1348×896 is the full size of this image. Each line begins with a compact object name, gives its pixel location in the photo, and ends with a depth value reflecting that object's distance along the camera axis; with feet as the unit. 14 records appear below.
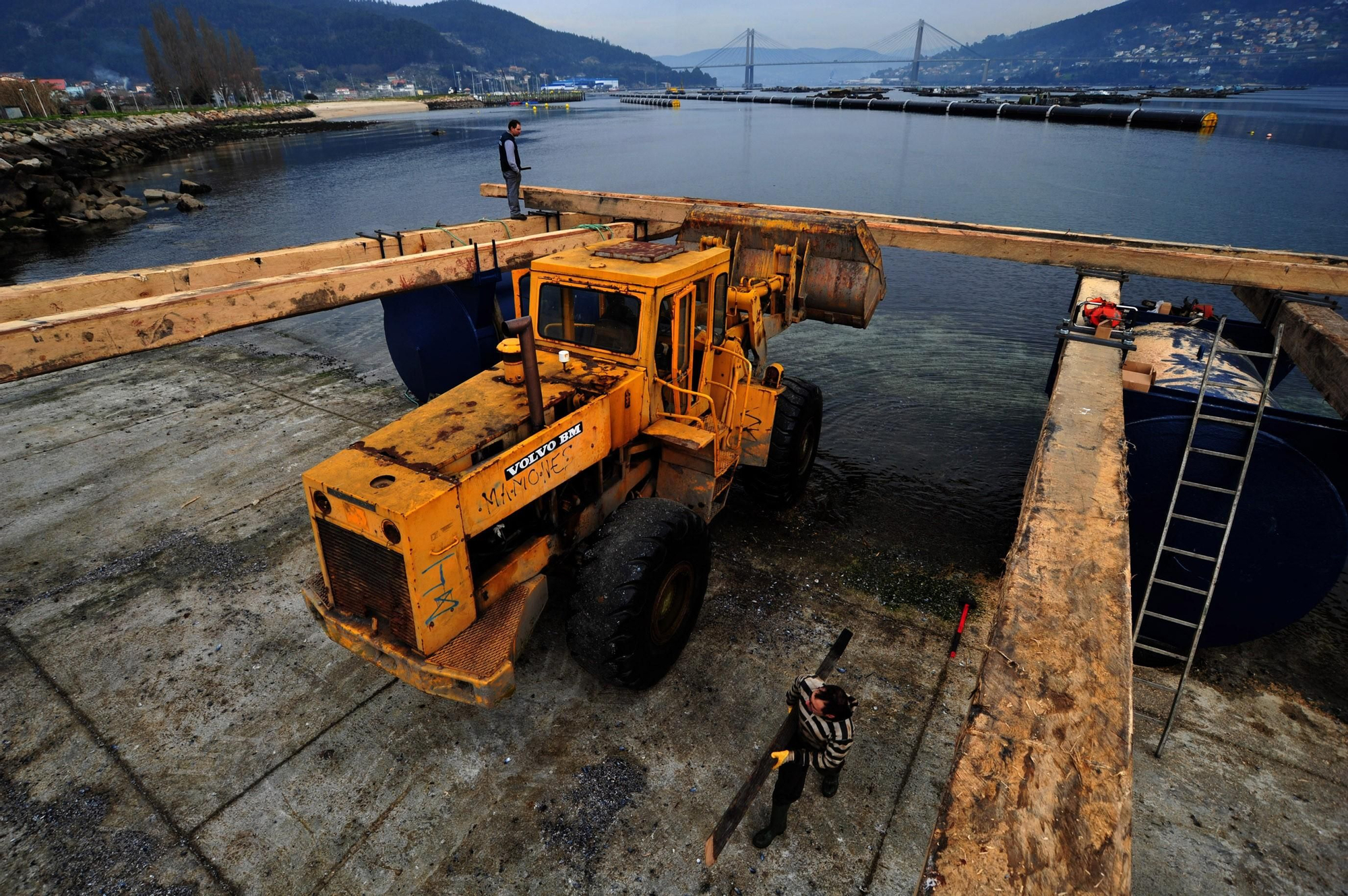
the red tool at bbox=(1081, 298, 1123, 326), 19.52
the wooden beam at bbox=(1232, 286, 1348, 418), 18.03
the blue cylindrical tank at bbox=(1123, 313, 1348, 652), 16.67
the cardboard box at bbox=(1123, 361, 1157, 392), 17.74
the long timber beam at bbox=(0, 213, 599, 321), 15.79
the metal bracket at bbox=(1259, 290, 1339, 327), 22.88
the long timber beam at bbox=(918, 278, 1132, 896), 6.12
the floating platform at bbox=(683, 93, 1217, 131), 193.67
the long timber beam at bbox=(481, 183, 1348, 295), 22.59
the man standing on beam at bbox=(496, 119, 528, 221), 27.25
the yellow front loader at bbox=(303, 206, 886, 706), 12.87
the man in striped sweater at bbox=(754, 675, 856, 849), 11.80
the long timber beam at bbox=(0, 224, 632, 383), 12.98
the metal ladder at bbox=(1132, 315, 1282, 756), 13.75
